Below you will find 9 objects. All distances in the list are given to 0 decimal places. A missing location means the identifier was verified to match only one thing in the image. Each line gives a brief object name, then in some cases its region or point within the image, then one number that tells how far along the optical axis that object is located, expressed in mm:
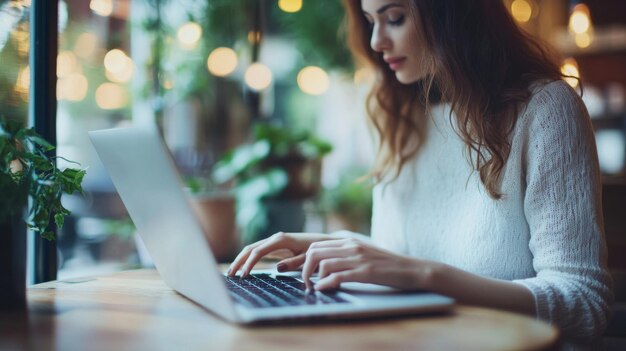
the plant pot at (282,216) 3277
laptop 750
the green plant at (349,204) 3855
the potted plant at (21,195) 878
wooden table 680
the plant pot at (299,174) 3242
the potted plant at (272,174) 3215
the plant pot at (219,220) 3047
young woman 956
